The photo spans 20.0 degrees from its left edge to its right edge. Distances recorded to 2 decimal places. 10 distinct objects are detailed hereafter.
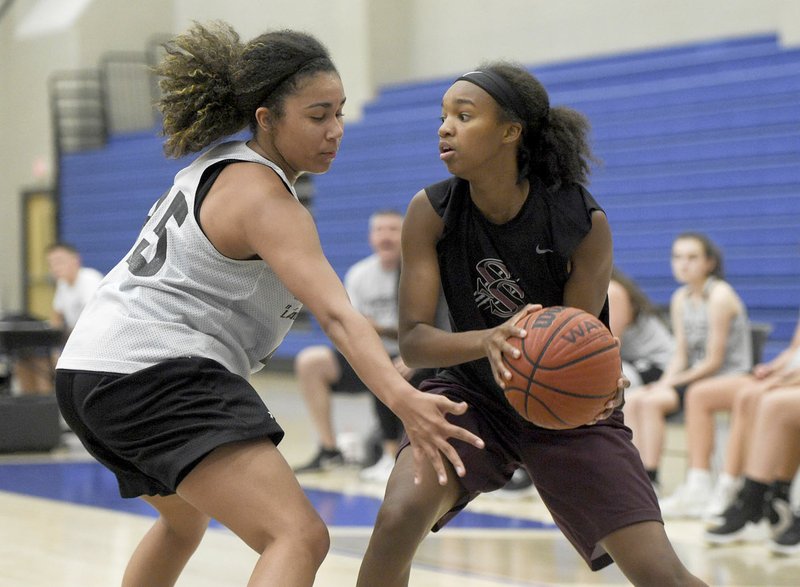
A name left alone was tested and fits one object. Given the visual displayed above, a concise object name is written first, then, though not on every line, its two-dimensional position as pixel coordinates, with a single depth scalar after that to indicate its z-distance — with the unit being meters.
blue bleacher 15.02
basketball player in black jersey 5.21
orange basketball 4.79
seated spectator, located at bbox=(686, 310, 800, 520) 10.24
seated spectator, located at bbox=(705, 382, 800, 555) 9.34
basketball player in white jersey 4.57
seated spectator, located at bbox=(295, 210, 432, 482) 13.05
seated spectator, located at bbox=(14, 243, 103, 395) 16.82
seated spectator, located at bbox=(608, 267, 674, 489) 12.05
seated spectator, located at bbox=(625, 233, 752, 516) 11.30
